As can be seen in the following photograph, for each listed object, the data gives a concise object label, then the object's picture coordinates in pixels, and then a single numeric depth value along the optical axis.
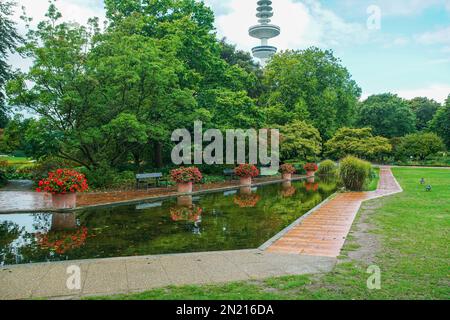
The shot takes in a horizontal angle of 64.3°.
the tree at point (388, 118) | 61.25
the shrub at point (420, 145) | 49.81
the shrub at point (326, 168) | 32.84
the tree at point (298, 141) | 30.56
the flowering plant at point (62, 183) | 11.67
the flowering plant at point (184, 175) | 16.66
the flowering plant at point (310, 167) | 30.73
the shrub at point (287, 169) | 26.42
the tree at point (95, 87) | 16.55
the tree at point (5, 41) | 19.34
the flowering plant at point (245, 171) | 21.91
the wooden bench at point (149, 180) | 17.84
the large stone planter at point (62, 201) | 11.99
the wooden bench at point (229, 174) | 23.41
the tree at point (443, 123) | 55.41
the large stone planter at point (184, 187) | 16.84
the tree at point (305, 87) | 37.56
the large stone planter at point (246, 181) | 21.92
